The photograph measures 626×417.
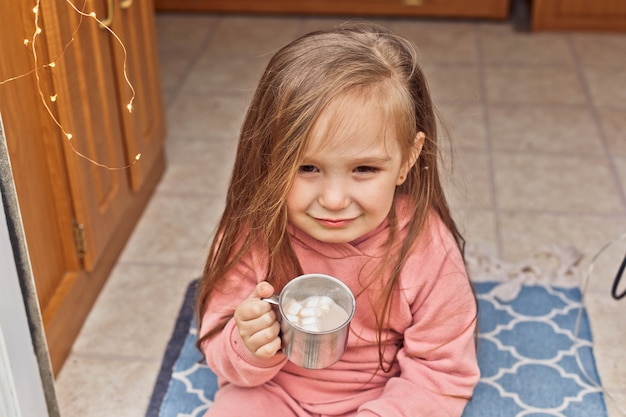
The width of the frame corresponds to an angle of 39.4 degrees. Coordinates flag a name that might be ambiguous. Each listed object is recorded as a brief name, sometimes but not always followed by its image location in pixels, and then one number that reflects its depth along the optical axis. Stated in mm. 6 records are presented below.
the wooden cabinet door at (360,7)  3324
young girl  1192
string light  1347
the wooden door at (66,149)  1422
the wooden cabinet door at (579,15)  3184
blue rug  1574
